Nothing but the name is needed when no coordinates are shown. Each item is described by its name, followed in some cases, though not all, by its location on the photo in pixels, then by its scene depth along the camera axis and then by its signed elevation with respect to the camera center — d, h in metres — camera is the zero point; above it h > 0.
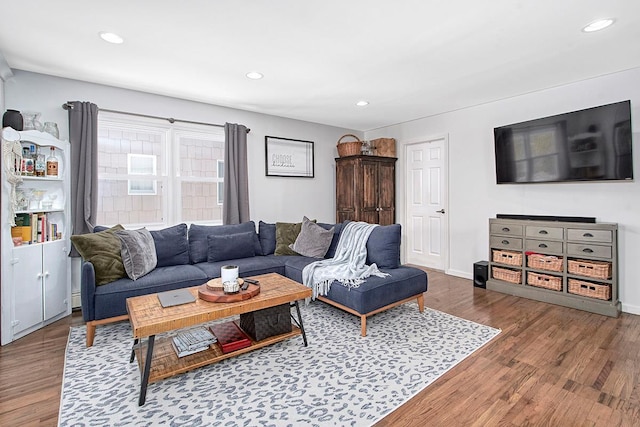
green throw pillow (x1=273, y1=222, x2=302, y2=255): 4.07 -0.26
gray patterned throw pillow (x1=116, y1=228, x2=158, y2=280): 2.91 -0.33
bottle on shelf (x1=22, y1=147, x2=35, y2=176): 2.90 +0.51
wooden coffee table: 1.87 -0.63
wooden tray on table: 2.22 -0.55
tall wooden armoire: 5.20 +0.44
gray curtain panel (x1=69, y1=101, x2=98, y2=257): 3.33 +0.57
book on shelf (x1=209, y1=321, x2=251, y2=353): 2.23 -0.89
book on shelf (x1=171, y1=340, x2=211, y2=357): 2.15 -0.92
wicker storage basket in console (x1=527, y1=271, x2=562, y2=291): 3.51 -0.76
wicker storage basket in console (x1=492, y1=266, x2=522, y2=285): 3.83 -0.75
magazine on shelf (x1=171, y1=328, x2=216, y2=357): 2.19 -0.89
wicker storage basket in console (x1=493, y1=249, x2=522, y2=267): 3.81 -0.53
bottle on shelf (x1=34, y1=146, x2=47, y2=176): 3.01 +0.50
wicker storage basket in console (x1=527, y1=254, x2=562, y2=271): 3.51 -0.55
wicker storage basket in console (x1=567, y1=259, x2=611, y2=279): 3.18 -0.57
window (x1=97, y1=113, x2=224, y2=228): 3.67 +0.56
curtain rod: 3.33 +1.21
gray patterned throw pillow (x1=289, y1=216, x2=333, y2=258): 3.89 -0.31
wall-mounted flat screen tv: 3.08 +0.71
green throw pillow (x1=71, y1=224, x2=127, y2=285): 2.76 -0.32
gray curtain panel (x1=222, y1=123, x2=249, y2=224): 4.31 +0.54
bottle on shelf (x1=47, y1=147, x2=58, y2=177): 3.12 +0.51
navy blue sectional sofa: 2.67 -0.55
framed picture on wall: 4.91 +0.94
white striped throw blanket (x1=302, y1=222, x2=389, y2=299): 3.04 -0.53
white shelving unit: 2.64 -0.41
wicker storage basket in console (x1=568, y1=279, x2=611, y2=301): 3.18 -0.78
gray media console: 3.18 -0.54
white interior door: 4.98 +0.18
